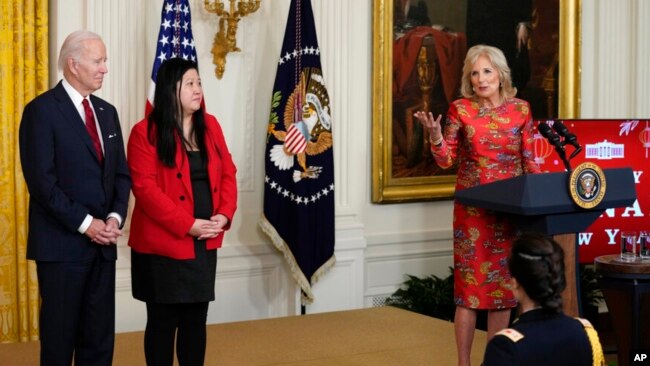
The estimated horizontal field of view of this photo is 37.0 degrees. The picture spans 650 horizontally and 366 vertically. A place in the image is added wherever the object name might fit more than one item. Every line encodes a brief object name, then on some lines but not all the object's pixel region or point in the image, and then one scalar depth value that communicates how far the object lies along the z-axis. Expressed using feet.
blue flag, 22.43
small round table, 18.76
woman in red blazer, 15.10
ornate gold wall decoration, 21.89
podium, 13.51
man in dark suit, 13.99
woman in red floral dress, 16.19
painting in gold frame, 24.79
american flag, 20.38
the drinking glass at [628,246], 19.45
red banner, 23.43
